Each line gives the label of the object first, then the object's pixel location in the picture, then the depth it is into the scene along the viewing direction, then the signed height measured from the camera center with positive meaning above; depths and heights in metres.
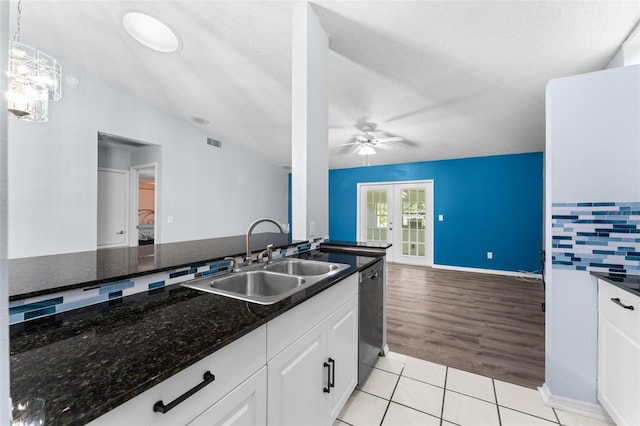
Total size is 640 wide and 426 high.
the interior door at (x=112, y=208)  4.49 +0.06
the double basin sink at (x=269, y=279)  1.23 -0.35
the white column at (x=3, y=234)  0.26 -0.02
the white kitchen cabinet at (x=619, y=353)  1.26 -0.72
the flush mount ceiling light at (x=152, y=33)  2.73 +1.93
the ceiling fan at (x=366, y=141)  3.73 +1.02
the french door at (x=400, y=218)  5.64 -0.12
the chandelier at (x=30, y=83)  1.78 +0.90
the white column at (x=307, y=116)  2.07 +0.79
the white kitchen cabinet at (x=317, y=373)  1.00 -0.73
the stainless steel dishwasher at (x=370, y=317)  1.77 -0.75
